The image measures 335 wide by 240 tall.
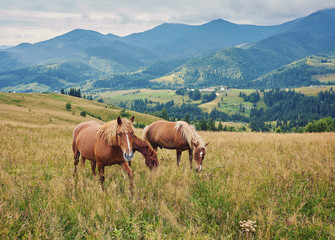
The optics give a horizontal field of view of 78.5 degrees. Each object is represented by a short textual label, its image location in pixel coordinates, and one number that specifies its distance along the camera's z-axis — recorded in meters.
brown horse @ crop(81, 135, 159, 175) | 7.81
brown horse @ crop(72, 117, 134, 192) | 5.98
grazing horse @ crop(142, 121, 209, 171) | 8.75
